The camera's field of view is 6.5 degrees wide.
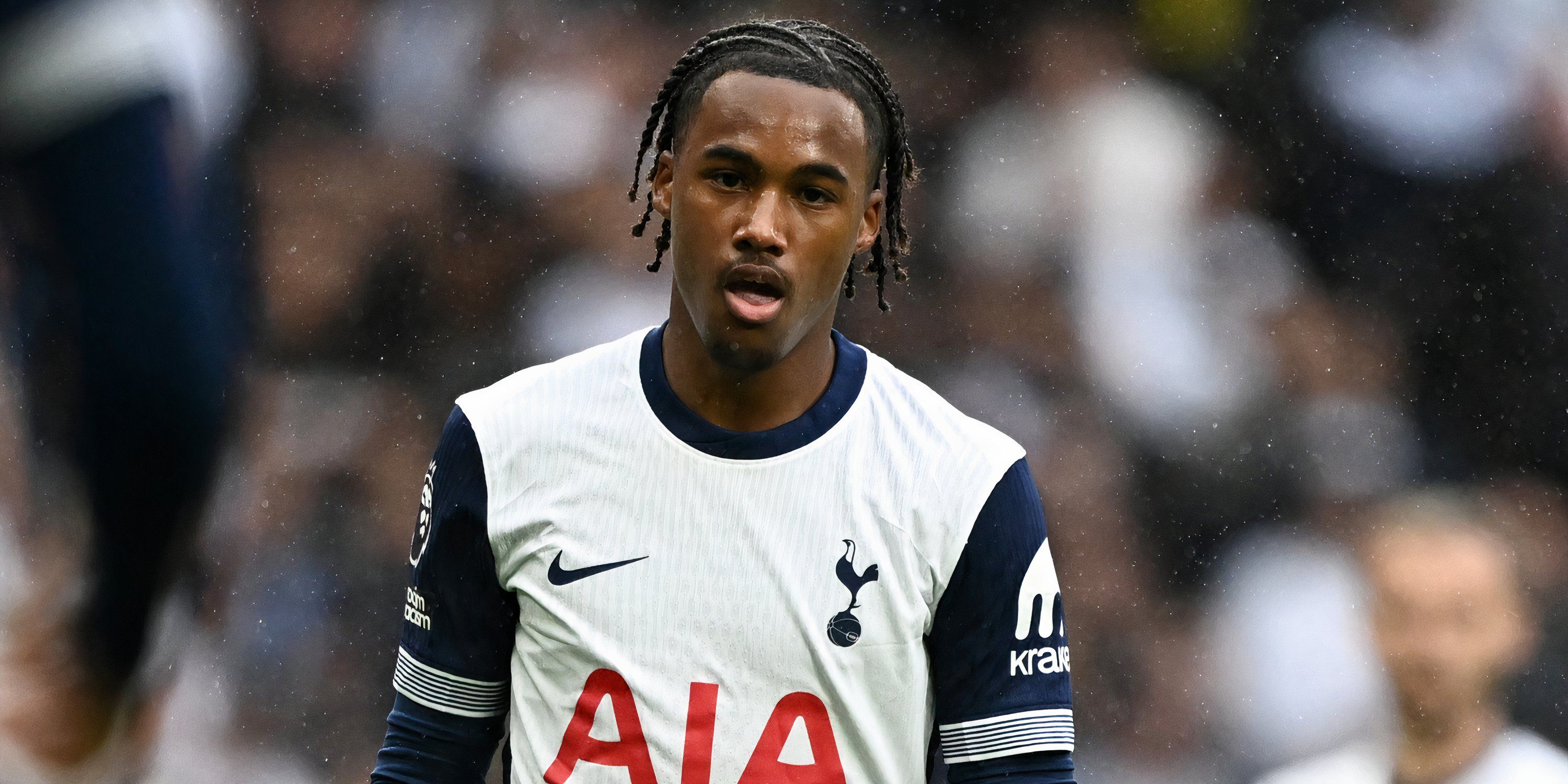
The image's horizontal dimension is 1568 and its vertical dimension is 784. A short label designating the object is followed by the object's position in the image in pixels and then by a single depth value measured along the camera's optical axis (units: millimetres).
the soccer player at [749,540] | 10102
